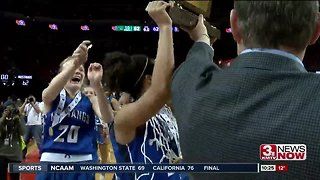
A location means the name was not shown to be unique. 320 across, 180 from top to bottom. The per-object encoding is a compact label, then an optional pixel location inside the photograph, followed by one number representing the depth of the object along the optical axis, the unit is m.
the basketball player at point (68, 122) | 3.50
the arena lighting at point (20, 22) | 22.73
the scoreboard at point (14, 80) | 22.33
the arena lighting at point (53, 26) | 23.28
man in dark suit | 0.85
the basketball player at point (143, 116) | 1.20
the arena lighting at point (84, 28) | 23.20
